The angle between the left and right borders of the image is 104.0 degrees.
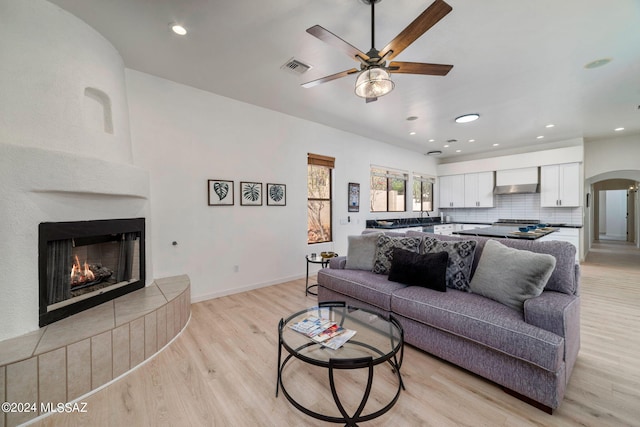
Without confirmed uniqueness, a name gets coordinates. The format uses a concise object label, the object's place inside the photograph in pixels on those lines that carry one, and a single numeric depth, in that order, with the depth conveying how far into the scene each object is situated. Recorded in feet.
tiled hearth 4.87
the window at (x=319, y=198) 15.45
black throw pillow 7.61
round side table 11.55
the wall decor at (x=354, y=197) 17.24
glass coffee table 4.56
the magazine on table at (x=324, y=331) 5.39
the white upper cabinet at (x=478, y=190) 22.30
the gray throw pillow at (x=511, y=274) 6.05
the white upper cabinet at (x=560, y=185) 18.12
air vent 8.65
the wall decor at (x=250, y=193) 12.26
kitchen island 11.42
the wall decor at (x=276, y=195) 13.21
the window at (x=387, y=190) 19.57
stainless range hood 19.86
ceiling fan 5.15
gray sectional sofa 5.05
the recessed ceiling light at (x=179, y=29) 7.03
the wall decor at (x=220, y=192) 11.30
